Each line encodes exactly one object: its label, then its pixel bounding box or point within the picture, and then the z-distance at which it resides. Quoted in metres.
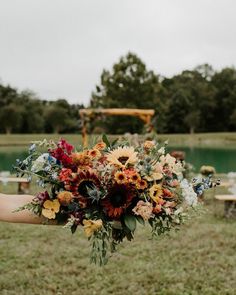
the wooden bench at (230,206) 6.12
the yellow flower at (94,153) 1.94
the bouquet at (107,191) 1.85
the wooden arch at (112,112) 15.69
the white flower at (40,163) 1.94
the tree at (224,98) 35.86
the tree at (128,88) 32.72
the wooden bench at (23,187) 8.27
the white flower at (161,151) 2.02
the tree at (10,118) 34.92
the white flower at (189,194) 1.91
